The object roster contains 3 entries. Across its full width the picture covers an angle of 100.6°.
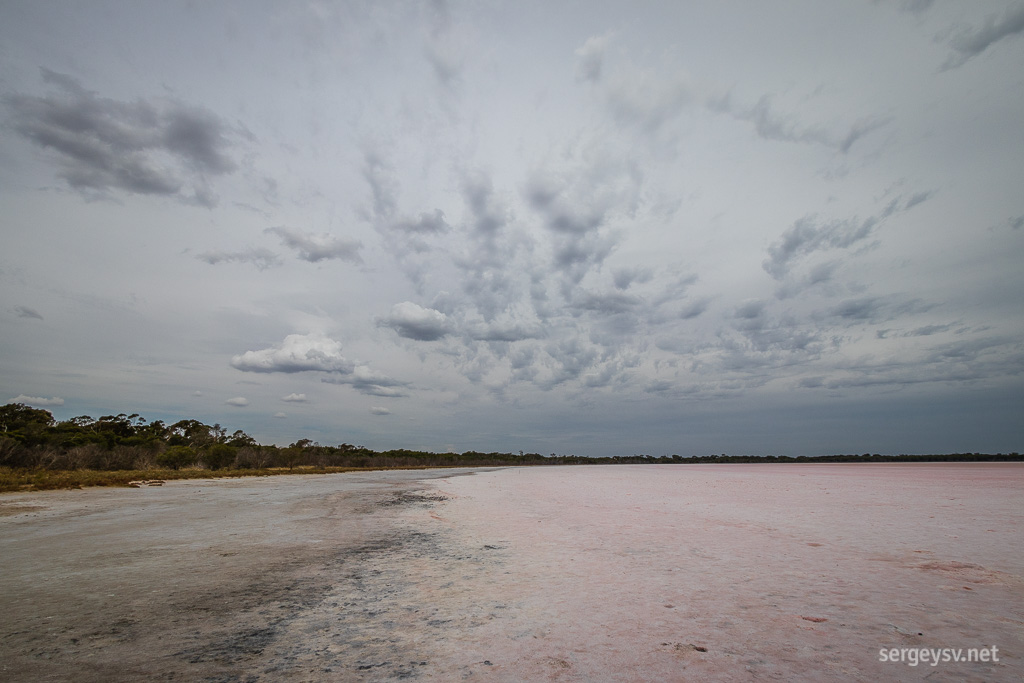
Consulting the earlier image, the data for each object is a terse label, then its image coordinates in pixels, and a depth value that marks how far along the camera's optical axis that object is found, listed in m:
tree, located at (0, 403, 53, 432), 27.45
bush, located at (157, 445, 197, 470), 34.28
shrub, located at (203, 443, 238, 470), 37.97
